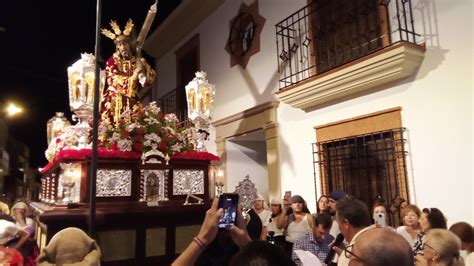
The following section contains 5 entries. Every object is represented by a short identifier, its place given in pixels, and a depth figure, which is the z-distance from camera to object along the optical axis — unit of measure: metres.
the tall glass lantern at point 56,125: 5.79
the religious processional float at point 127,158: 3.86
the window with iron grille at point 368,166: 4.84
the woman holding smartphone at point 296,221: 4.54
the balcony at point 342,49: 4.66
